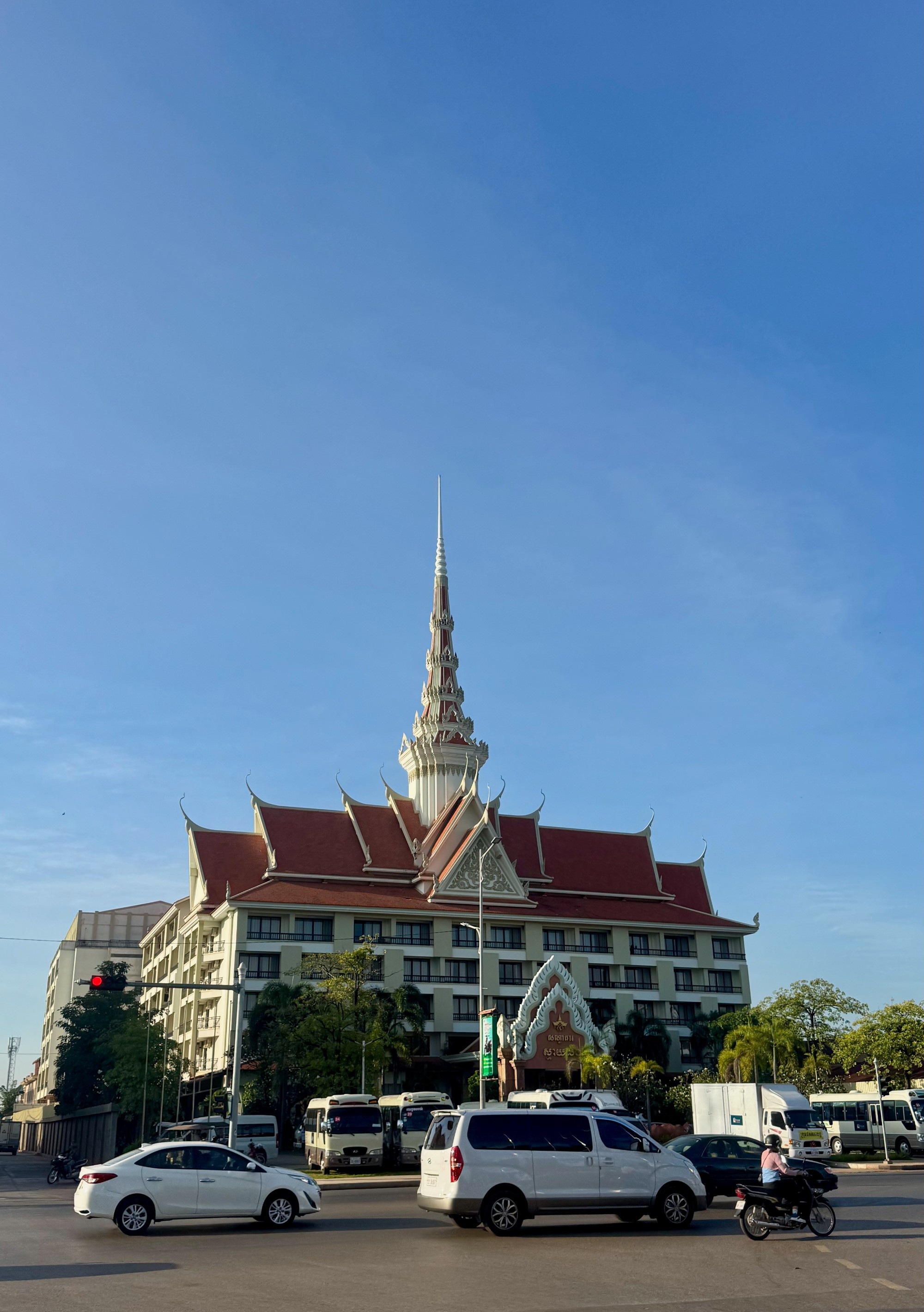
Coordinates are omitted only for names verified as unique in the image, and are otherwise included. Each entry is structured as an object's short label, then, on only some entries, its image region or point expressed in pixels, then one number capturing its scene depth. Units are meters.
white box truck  32.09
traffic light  26.39
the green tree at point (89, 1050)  71.12
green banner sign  31.70
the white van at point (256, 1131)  39.44
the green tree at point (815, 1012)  51.72
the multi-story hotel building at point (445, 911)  59.53
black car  21.73
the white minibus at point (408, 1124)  35.28
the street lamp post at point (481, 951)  32.12
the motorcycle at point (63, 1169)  44.19
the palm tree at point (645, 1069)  47.66
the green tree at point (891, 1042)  47.94
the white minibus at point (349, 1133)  33.25
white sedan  16.98
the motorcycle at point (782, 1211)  15.68
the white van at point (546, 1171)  16.14
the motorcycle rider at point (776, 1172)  15.87
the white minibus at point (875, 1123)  39.88
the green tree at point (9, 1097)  139.75
